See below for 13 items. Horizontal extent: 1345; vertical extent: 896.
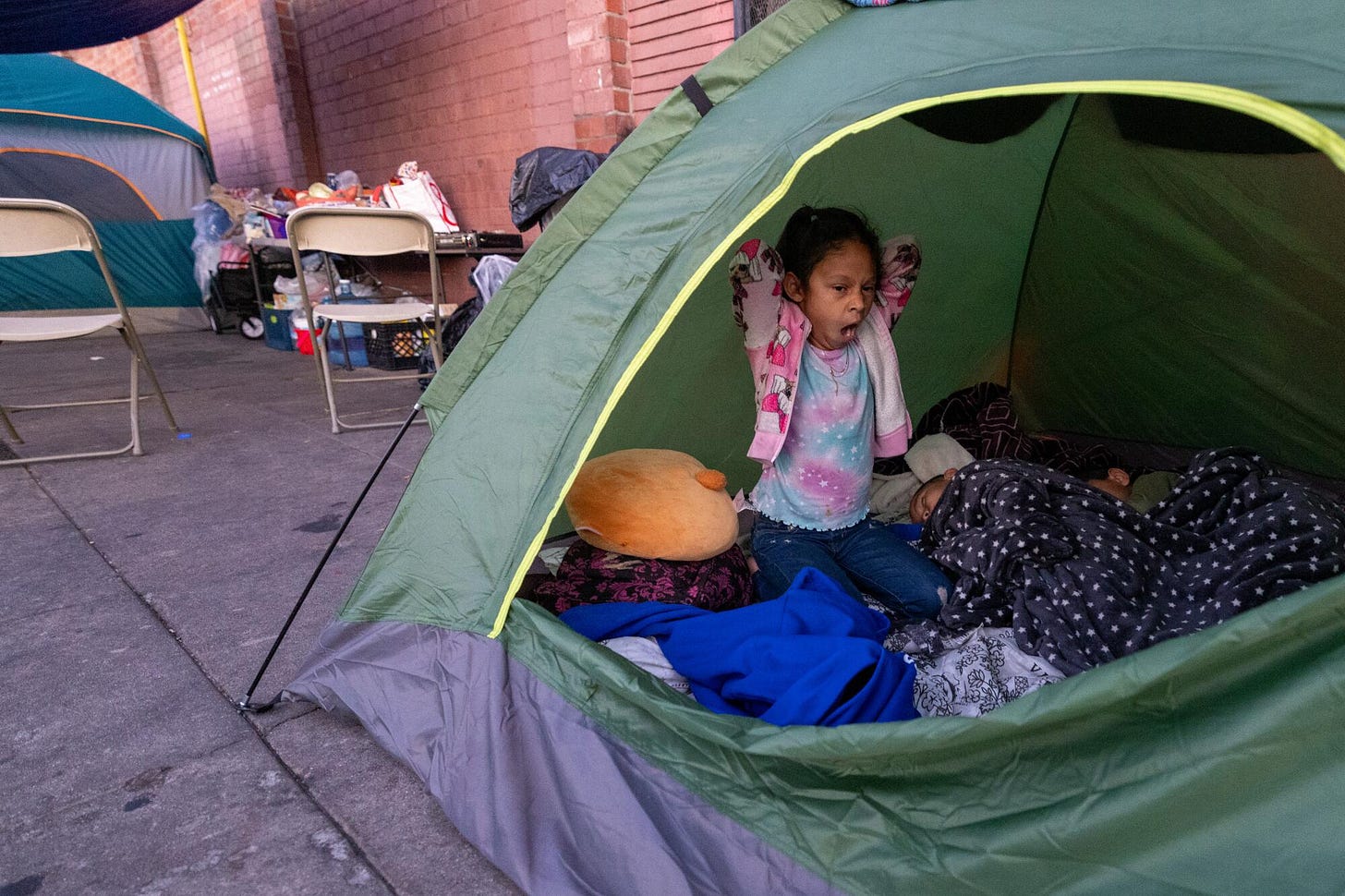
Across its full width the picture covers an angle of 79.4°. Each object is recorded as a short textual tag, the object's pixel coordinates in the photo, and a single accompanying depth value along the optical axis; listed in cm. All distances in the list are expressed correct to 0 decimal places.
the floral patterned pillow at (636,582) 172
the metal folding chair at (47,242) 292
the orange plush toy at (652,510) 180
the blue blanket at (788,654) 122
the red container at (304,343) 577
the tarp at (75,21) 494
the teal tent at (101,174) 625
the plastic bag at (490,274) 381
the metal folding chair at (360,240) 338
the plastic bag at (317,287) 528
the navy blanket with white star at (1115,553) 145
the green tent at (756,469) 86
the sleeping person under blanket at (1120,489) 219
